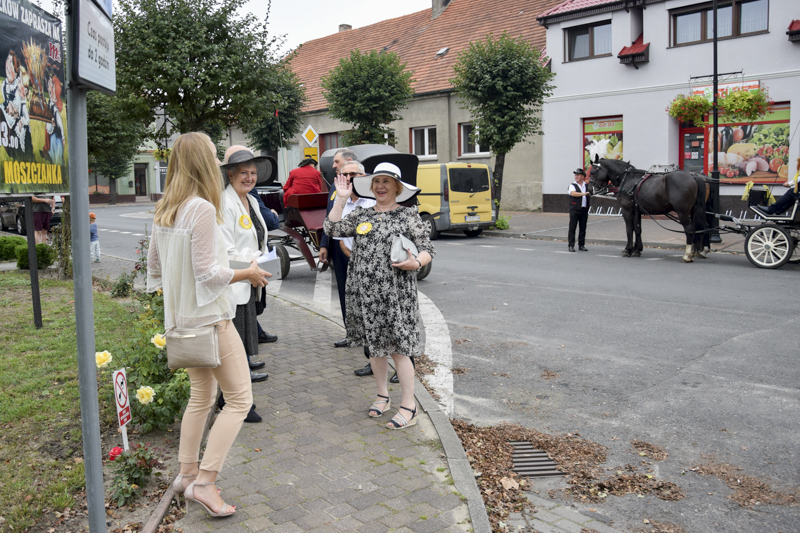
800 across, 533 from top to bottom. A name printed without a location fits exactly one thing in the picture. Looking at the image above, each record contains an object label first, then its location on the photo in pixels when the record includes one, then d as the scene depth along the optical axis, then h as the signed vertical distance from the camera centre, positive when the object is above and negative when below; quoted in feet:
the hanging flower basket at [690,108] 66.59 +9.91
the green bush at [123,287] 32.71 -3.32
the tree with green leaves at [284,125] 108.37 +14.49
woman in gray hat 12.92 -0.19
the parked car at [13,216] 80.18 +0.24
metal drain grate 13.80 -5.14
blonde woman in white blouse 10.94 -1.10
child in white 45.52 -1.83
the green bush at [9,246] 47.14 -1.89
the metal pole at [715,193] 46.80 +1.14
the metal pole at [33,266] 25.03 -1.78
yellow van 60.39 +1.57
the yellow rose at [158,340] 14.34 -2.56
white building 65.10 +13.98
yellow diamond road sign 63.52 +7.37
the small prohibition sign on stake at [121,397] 11.36 -2.98
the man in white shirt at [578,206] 50.44 +0.39
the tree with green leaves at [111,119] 42.78 +6.98
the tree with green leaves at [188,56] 40.19 +9.44
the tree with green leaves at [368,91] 86.43 +15.49
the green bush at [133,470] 11.93 -4.51
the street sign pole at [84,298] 7.13 -0.86
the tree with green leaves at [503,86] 70.79 +13.03
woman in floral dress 15.37 -1.51
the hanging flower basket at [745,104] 60.75 +9.28
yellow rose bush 14.64 -3.64
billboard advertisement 22.70 +4.08
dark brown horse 44.06 +0.93
